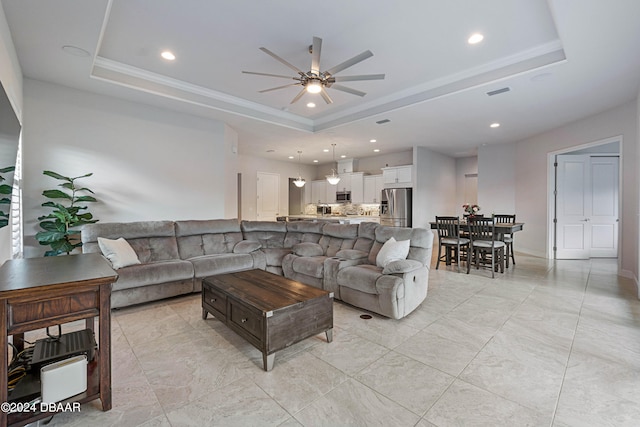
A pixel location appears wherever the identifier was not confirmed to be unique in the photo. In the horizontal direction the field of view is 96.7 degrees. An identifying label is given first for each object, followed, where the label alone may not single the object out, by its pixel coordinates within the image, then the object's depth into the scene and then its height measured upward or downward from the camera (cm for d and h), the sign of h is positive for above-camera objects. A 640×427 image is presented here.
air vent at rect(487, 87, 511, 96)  392 +168
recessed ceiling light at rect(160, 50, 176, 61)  343 +192
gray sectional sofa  315 -65
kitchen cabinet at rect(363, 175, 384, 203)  855 +70
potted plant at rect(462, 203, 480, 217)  532 +3
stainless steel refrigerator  776 +11
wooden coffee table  216 -83
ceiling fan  278 +147
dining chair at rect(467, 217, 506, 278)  485 -50
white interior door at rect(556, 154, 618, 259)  627 +8
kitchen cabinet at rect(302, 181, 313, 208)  1046 +63
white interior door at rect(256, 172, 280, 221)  915 +49
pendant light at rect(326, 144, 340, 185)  818 +92
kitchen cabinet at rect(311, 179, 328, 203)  998 +71
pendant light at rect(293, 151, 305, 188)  847 +86
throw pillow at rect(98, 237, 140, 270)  346 -51
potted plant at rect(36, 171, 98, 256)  348 -8
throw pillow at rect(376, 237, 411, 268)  339 -50
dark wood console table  132 -46
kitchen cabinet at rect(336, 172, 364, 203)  901 +86
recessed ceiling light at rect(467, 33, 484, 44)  303 +187
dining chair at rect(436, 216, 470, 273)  518 -48
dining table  488 -29
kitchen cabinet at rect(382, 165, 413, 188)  774 +97
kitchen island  758 -22
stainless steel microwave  929 +49
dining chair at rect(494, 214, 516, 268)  554 -56
